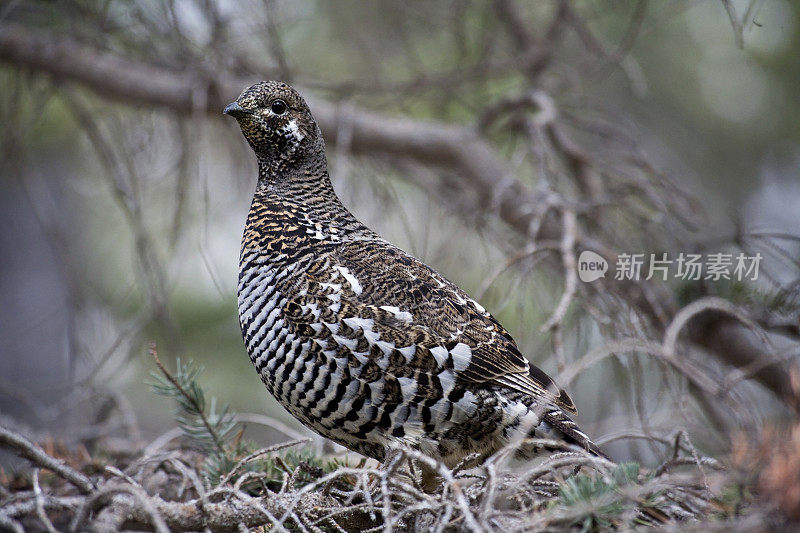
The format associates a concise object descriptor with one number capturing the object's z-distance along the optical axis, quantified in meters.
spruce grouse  4.80
